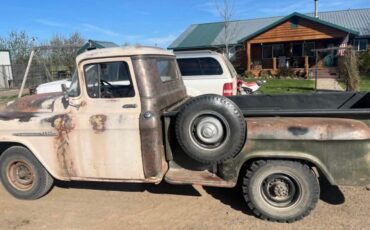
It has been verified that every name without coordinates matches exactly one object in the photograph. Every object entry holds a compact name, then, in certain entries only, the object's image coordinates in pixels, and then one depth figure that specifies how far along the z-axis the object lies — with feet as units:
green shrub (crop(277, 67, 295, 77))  87.97
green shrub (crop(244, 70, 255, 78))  92.47
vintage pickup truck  13.07
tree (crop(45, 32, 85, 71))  86.11
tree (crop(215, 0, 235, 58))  108.68
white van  30.50
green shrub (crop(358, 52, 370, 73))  83.21
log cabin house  86.84
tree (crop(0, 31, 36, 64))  115.01
